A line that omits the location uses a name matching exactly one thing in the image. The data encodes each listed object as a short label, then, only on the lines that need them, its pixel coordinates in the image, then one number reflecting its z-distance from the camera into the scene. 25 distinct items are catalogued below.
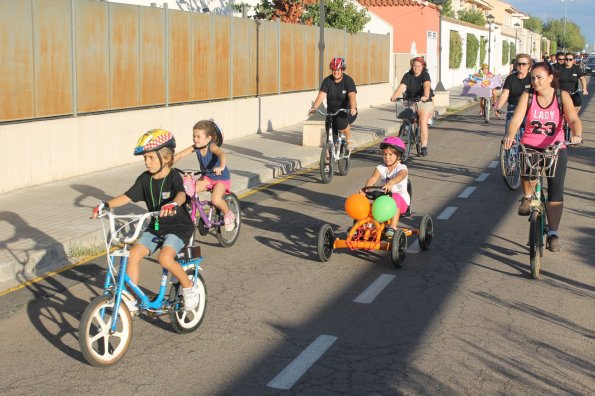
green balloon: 9.12
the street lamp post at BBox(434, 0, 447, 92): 34.88
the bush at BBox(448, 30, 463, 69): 53.75
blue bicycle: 5.98
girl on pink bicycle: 9.62
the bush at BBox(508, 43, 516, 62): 87.62
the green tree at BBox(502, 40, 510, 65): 83.01
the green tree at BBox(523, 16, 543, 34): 143.60
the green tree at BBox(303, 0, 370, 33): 34.38
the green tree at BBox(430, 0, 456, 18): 69.25
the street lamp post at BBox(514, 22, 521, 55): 89.96
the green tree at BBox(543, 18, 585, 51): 161.36
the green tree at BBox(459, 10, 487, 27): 76.94
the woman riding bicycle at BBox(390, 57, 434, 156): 17.34
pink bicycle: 9.61
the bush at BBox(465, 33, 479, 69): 59.88
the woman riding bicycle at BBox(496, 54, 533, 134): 14.88
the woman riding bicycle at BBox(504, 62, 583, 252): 8.80
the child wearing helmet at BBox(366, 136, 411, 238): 9.38
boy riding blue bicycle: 6.54
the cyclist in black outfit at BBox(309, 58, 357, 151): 15.19
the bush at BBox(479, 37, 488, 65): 66.06
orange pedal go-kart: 9.12
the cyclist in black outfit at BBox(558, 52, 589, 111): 17.84
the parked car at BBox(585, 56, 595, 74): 88.31
